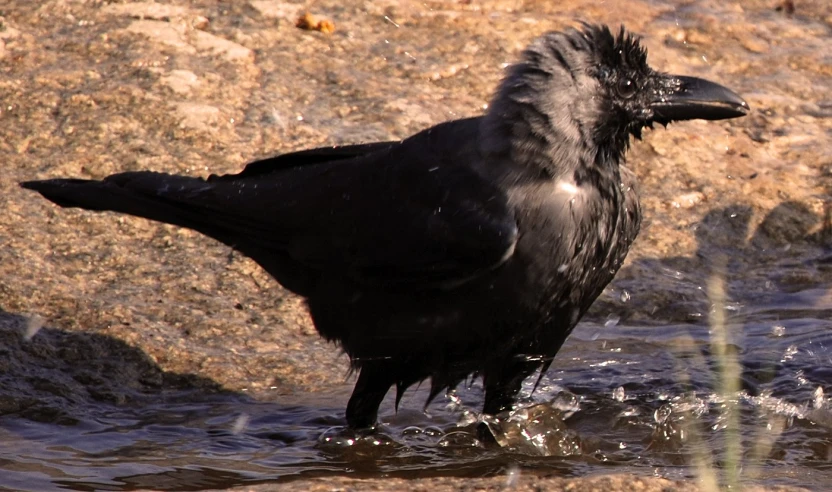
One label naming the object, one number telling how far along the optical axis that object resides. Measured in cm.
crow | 849
